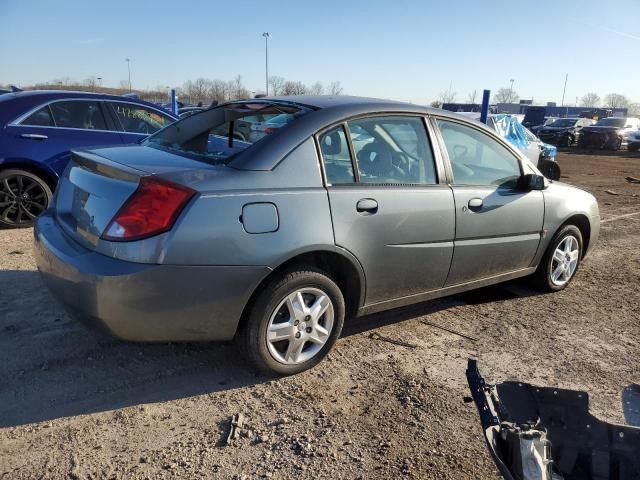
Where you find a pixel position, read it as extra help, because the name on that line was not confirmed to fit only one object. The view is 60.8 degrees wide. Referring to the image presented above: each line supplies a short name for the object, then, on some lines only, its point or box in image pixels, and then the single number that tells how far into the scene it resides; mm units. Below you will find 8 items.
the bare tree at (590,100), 133988
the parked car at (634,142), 25406
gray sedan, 2699
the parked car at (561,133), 28766
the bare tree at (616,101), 123981
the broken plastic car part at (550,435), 1897
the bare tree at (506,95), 114938
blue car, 6043
